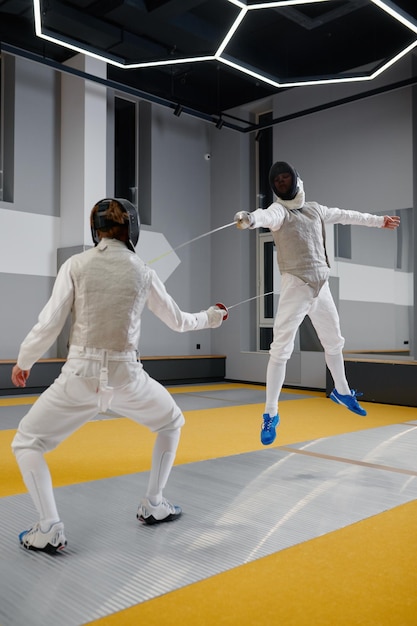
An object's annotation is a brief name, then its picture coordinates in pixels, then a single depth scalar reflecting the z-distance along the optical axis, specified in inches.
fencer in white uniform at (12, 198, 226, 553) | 72.8
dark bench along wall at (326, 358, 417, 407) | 220.5
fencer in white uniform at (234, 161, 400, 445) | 123.2
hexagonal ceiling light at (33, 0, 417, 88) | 169.9
